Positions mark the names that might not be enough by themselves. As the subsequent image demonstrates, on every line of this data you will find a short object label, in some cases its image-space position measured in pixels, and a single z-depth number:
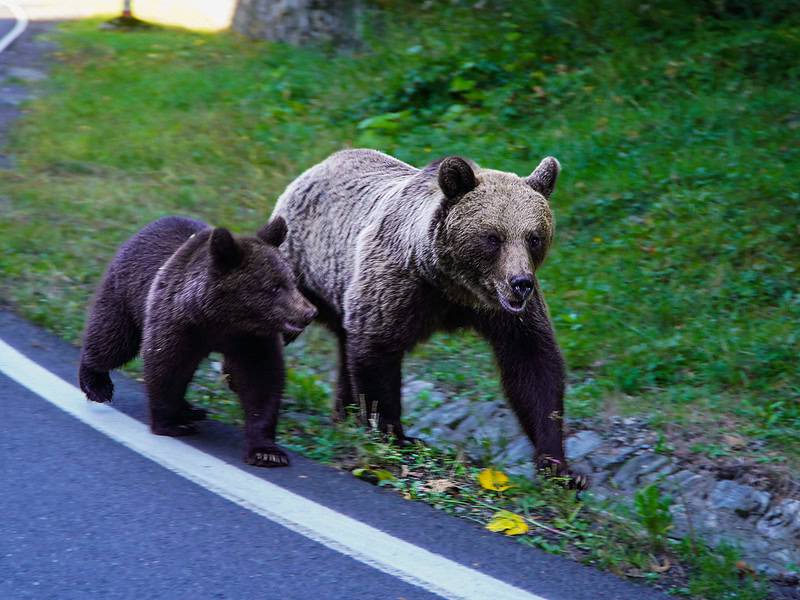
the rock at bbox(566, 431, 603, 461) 5.89
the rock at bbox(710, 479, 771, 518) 5.09
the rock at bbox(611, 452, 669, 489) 5.54
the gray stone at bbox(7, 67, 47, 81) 16.97
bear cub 5.37
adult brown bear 5.26
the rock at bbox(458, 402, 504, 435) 6.45
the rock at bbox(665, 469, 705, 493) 5.32
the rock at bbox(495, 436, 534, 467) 5.86
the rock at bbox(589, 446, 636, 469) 5.72
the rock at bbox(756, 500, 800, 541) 4.89
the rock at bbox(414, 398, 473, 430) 6.55
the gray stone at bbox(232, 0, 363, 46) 15.38
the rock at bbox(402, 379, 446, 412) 6.82
